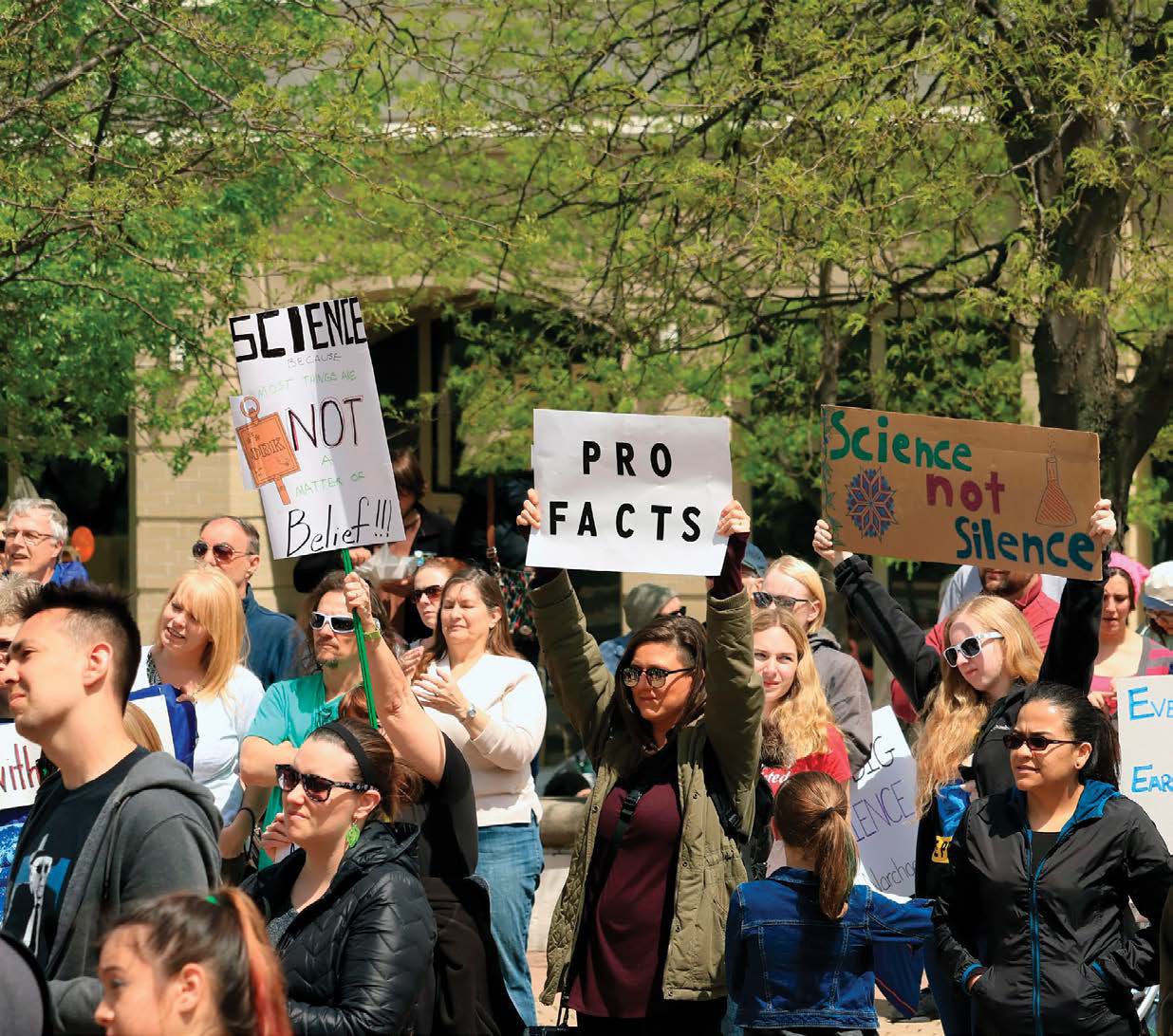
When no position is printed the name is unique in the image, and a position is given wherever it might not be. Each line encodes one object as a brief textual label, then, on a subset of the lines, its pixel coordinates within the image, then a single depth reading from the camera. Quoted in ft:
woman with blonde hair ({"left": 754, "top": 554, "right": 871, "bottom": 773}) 50.88
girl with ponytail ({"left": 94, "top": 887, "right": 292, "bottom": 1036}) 21.53
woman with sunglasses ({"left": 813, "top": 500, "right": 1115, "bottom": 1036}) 39.99
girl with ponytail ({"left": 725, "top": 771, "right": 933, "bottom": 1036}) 36.55
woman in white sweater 43.98
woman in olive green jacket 37.11
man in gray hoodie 25.09
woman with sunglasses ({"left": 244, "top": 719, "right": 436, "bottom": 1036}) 28.99
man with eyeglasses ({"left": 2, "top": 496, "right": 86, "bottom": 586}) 55.52
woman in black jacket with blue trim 36.40
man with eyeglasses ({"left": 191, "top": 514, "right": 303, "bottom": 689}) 53.52
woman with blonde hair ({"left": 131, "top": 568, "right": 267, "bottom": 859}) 46.01
